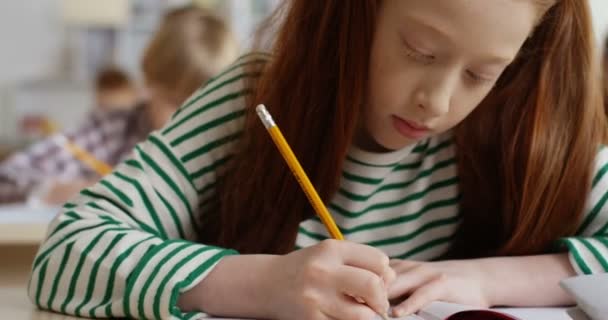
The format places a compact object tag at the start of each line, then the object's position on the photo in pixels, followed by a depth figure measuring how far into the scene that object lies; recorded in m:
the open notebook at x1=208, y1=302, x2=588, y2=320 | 0.82
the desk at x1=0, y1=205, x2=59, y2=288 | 1.19
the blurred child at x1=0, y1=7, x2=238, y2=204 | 2.12
